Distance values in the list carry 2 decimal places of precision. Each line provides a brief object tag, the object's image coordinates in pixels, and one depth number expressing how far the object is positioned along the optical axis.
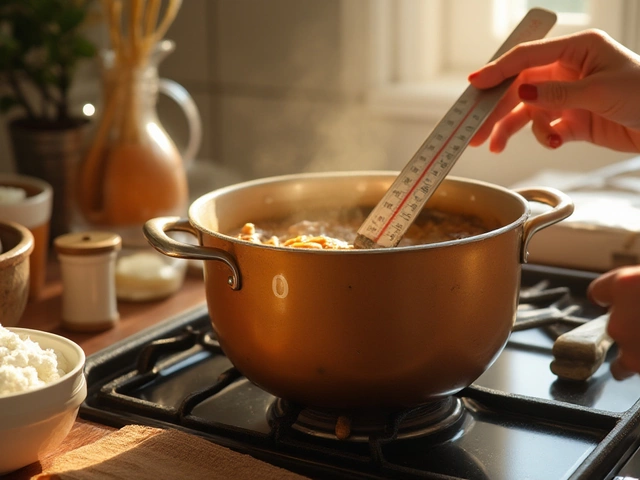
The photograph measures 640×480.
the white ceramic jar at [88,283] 1.02
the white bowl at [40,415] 0.64
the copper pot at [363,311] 0.65
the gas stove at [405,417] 0.69
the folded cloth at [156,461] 0.65
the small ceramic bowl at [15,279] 0.85
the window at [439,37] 1.50
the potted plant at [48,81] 1.31
